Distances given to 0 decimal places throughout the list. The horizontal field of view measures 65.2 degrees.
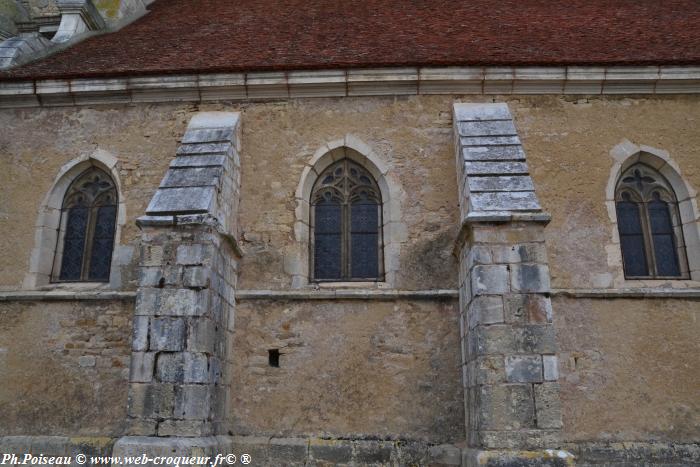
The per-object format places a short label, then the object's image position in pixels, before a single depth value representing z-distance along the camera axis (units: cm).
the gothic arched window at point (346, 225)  678
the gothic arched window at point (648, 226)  664
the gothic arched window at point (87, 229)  702
